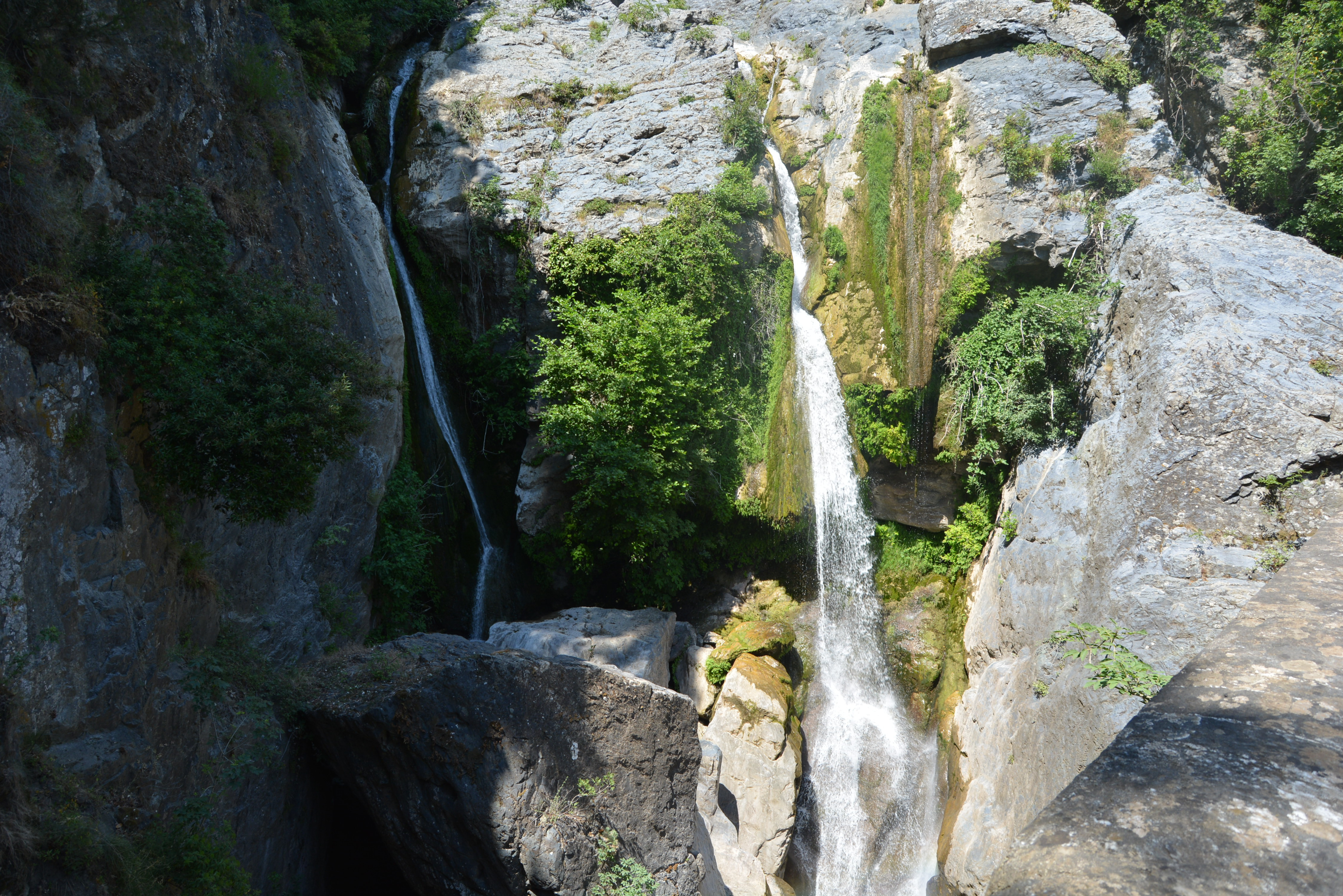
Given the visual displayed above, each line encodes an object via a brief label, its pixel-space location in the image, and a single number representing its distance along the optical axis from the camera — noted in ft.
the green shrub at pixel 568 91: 46.52
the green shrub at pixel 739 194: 40.83
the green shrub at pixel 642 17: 50.14
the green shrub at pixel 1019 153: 37.65
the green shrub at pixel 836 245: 43.04
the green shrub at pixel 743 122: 43.70
